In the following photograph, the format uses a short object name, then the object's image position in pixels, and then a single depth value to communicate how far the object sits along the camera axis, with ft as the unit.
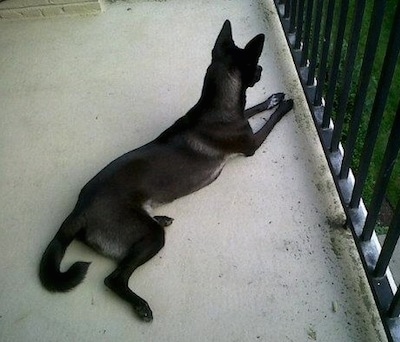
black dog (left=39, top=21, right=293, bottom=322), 5.62
